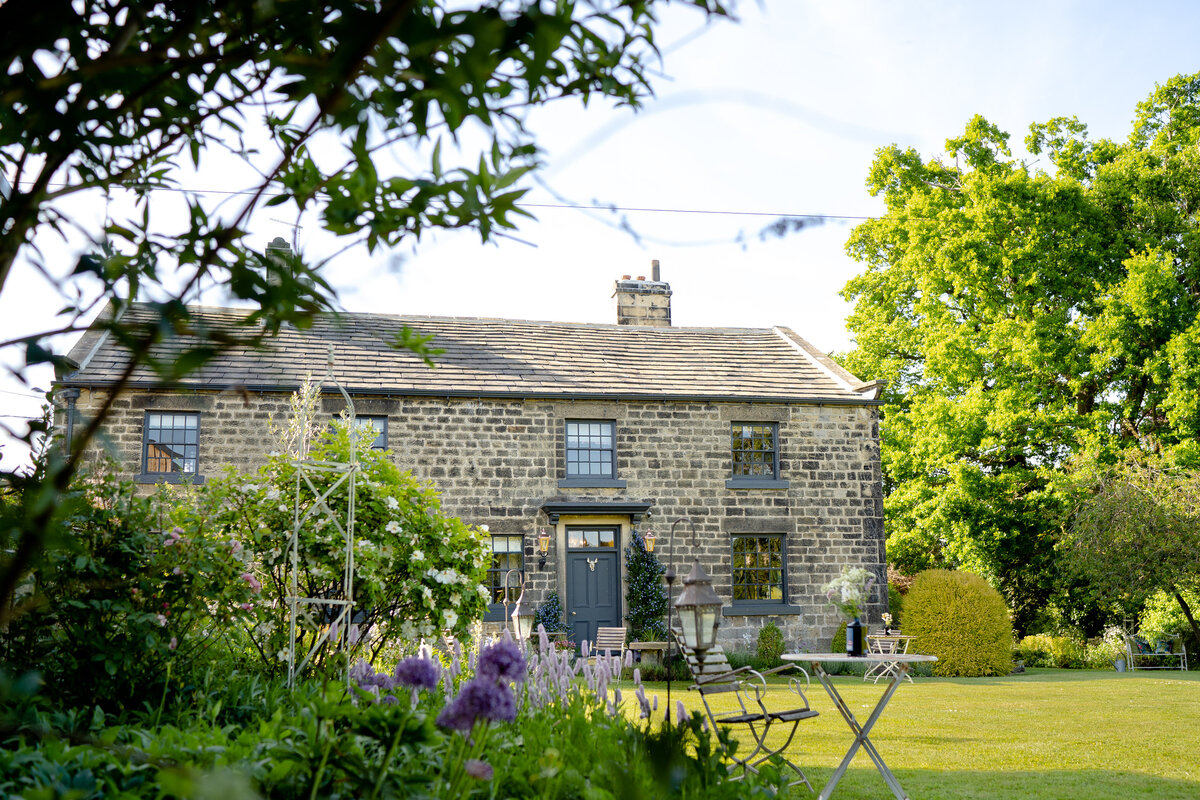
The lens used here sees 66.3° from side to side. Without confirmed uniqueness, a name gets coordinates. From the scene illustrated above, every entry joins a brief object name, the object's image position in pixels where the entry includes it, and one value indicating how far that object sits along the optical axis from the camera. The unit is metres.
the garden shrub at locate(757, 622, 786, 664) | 16.30
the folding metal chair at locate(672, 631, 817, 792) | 4.43
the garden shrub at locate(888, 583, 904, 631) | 17.83
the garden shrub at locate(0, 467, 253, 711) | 3.66
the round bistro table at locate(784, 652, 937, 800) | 5.68
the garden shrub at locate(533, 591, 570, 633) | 15.79
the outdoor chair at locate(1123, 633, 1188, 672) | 18.55
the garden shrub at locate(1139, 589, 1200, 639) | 19.19
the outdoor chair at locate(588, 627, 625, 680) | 15.46
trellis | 4.80
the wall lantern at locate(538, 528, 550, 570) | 15.88
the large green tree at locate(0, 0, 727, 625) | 0.95
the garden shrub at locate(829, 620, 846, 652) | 16.52
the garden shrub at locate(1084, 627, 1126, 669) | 18.84
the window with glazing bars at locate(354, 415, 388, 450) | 16.00
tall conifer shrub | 16.34
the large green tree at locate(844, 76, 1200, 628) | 20.20
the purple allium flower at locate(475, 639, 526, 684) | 2.34
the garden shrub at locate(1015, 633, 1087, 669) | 19.17
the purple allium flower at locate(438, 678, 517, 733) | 2.19
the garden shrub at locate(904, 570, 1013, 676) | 16.50
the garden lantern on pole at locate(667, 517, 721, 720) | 4.10
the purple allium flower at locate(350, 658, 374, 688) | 4.35
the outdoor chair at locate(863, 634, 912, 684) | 14.84
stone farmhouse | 15.48
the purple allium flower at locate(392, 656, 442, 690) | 2.66
